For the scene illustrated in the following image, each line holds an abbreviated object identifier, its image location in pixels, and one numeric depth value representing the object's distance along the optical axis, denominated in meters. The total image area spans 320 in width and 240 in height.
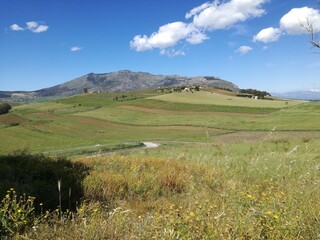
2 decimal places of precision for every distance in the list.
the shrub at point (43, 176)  6.95
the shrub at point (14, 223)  4.37
